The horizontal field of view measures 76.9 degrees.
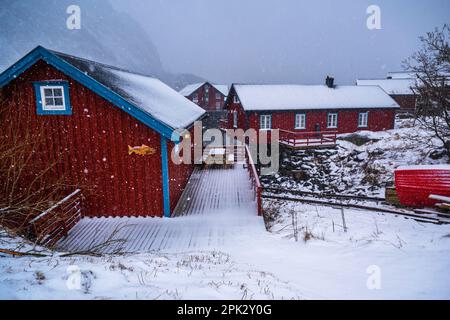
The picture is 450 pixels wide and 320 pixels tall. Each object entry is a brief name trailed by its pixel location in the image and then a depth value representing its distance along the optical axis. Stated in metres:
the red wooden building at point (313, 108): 26.75
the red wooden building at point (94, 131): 8.99
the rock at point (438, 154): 17.64
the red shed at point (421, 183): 11.18
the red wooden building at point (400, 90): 45.62
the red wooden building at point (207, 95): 54.25
